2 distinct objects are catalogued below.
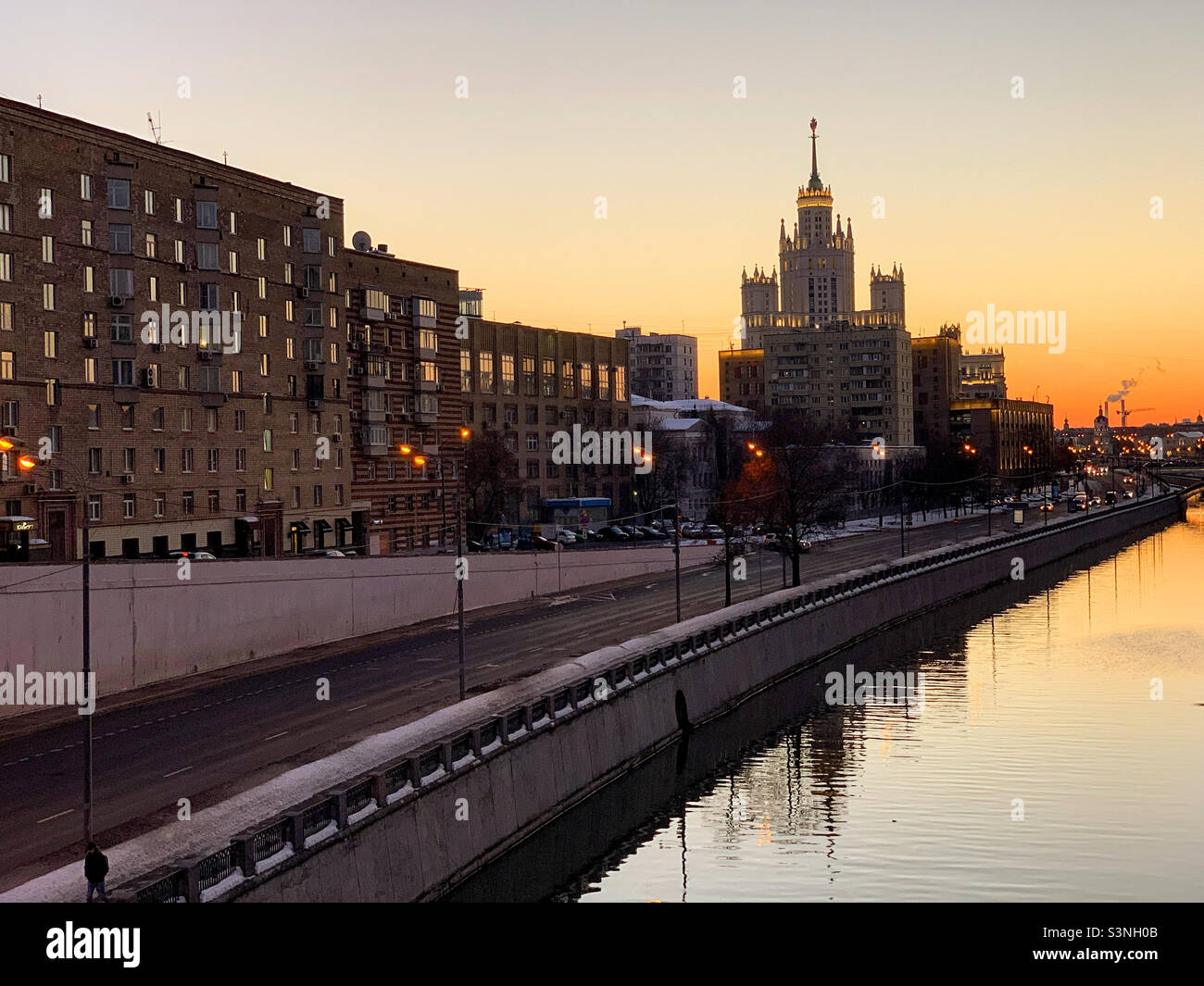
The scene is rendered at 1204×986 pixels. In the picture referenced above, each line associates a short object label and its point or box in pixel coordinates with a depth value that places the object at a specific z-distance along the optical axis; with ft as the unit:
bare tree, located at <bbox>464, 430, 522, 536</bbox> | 339.36
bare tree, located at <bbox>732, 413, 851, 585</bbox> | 264.72
